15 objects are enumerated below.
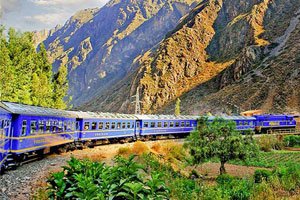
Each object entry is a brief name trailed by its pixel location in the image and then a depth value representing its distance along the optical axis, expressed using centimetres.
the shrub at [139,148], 2467
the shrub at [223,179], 1894
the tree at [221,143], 2172
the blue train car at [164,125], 3809
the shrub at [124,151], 2427
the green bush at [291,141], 4747
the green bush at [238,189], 1309
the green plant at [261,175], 1797
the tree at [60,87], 5044
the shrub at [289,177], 1540
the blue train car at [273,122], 5372
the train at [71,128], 1639
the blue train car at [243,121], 4912
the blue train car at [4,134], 1402
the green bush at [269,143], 4272
